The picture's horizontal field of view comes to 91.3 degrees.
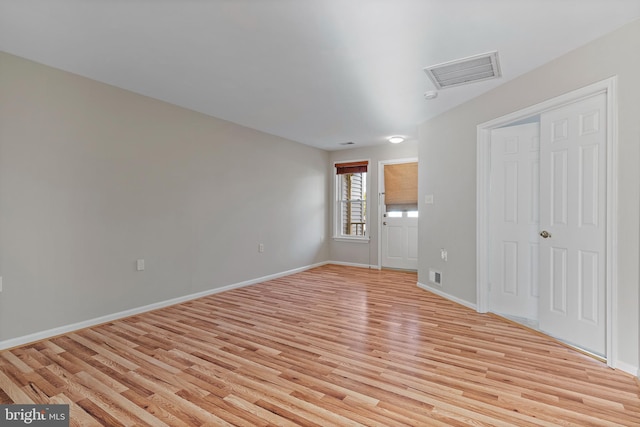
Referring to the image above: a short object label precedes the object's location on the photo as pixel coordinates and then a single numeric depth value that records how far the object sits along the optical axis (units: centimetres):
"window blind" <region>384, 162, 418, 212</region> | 604
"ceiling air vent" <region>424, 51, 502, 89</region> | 280
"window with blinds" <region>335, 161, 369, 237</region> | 695
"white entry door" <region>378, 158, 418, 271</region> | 604
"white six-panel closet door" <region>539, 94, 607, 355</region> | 252
